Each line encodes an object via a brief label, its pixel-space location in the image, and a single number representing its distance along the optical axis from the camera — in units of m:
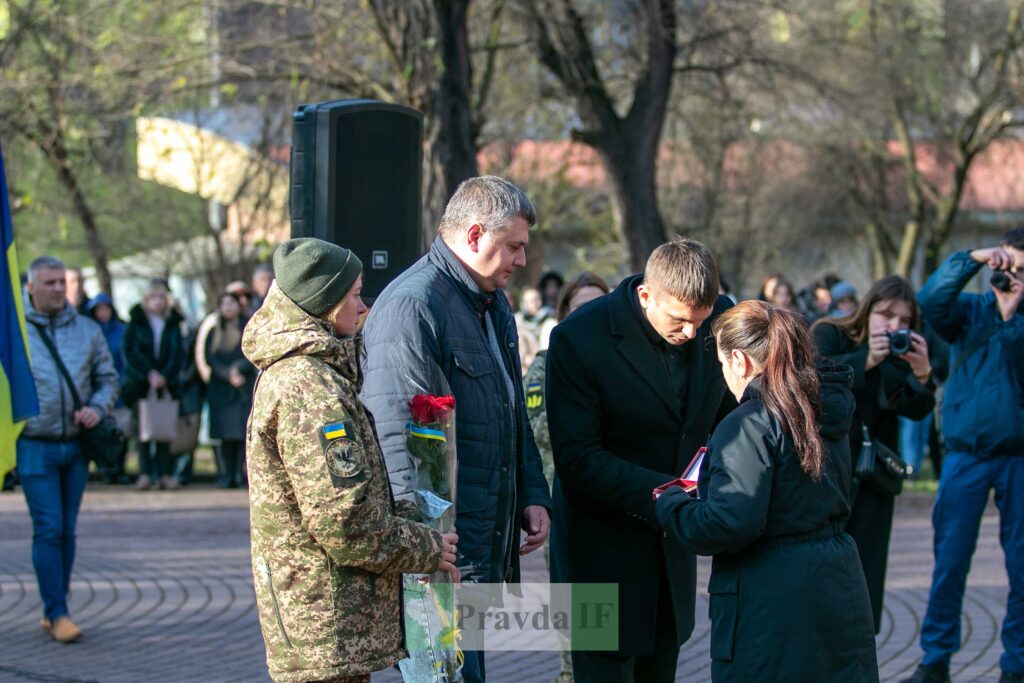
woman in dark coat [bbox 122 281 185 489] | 13.87
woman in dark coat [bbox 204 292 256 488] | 14.11
